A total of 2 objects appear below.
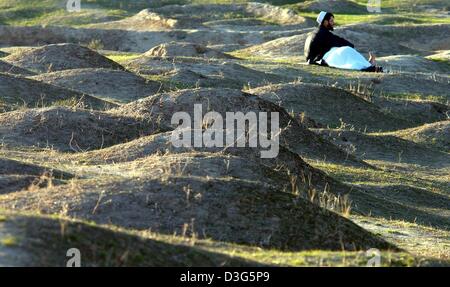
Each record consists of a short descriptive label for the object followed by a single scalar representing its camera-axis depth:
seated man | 32.53
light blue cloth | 33.28
